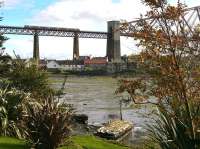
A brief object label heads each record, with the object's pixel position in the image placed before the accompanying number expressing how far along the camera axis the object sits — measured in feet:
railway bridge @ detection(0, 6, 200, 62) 556.80
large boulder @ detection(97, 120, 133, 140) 106.63
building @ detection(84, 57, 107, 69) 582.76
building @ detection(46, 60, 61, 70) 541.58
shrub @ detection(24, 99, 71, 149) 49.90
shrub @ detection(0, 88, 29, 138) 61.77
